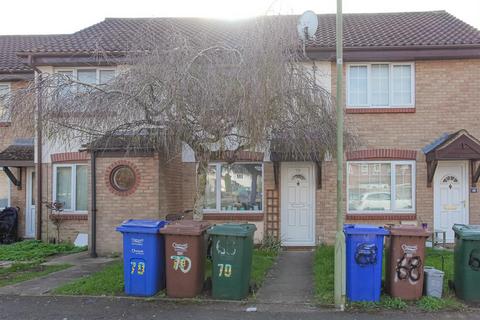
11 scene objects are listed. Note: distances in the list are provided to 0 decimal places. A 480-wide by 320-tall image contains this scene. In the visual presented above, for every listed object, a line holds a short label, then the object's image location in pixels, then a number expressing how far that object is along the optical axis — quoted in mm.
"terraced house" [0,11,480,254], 12180
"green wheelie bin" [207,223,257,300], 7680
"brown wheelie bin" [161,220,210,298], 7746
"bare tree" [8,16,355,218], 7469
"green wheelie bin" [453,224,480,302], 7422
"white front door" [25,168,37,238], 15070
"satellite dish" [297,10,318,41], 9975
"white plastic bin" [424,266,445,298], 7531
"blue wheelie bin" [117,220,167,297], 7852
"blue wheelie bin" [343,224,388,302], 7449
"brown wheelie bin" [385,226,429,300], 7480
